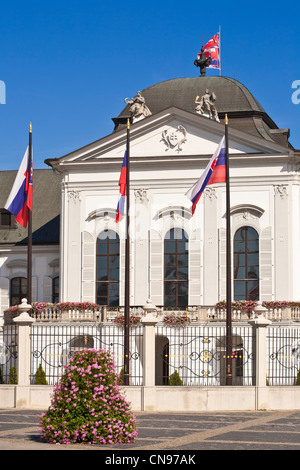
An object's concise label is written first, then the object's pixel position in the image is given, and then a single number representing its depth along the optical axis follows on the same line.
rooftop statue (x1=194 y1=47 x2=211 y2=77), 51.50
